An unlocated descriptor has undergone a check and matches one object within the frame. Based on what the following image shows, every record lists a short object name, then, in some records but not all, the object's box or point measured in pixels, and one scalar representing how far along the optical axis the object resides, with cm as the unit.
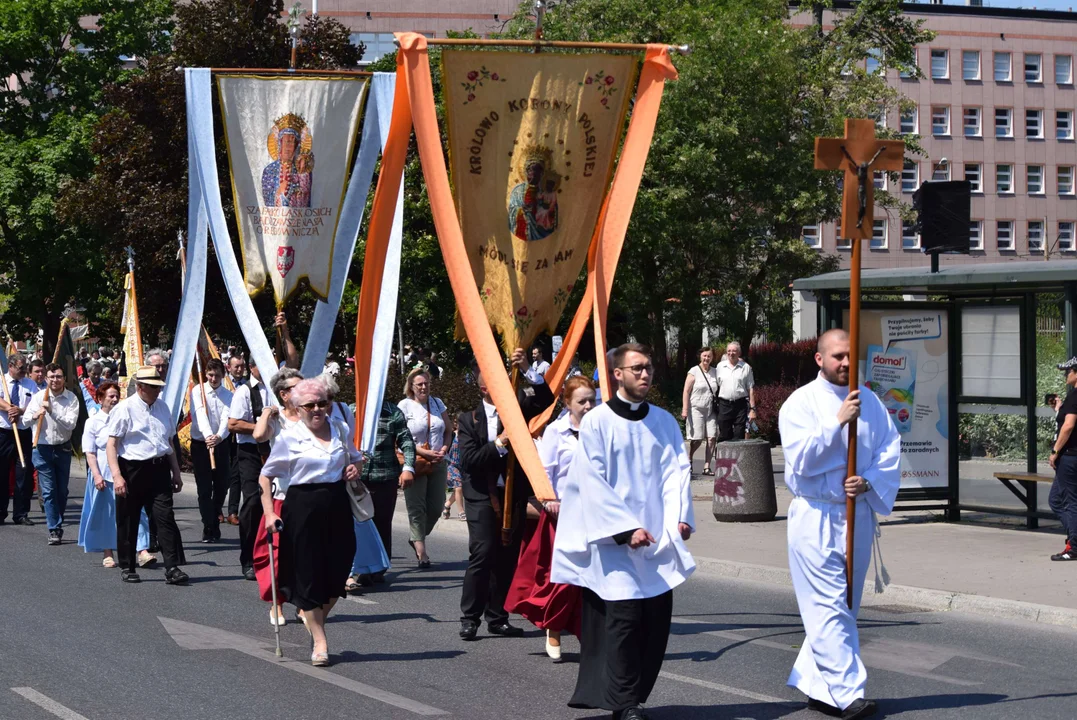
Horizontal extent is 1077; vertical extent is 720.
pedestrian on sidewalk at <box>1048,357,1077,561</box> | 1157
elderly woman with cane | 820
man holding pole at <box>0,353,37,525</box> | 1650
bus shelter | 1358
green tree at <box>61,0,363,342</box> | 2814
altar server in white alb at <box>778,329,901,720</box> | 686
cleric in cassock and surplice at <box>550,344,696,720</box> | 654
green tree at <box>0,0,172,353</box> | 3950
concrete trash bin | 1497
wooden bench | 1330
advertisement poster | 1447
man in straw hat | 1179
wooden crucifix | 716
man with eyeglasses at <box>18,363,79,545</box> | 1566
